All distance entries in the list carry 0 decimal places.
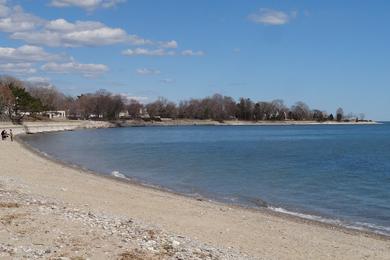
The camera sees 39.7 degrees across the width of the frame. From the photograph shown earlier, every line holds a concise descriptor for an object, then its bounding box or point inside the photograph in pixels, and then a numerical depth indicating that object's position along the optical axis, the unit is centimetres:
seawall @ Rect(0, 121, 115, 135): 10640
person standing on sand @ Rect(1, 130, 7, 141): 6877
